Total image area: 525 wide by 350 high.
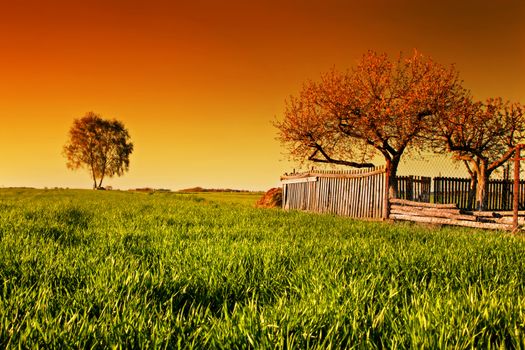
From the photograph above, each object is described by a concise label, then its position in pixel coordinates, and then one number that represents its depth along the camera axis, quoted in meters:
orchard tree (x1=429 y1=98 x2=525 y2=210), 23.88
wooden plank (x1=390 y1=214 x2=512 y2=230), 13.01
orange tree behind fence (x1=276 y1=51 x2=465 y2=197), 23.08
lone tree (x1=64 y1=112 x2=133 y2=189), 69.62
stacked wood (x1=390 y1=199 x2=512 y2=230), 13.29
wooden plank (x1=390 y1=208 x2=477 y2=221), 14.13
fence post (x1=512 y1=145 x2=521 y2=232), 12.53
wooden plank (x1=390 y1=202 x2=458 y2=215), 14.49
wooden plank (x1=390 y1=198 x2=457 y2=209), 14.64
